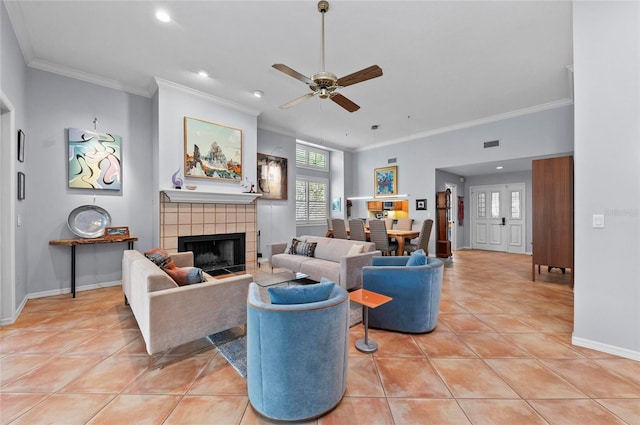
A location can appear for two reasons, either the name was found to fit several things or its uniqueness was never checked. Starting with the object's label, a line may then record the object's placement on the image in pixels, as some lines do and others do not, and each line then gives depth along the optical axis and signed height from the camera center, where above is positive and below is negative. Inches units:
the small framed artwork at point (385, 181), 309.6 +36.3
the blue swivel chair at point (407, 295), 101.5 -31.8
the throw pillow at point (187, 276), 92.9 -22.1
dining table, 224.3 -20.5
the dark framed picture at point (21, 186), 125.9 +12.9
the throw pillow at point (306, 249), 181.2 -25.0
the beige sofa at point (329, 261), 143.7 -30.0
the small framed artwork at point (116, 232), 163.3 -12.2
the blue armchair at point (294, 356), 57.8 -31.9
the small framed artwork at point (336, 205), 346.9 +9.1
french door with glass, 304.2 -6.8
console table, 146.2 -16.6
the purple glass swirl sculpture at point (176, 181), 173.9 +20.4
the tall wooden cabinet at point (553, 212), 166.4 -0.4
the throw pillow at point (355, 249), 157.0 -22.1
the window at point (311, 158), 318.3 +67.4
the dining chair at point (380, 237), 219.1 -20.6
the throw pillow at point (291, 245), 190.2 -23.7
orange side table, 89.7 -30.1
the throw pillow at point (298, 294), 63.3 -19.7
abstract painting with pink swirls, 157.4 +31.8
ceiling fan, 104.7 +54.2
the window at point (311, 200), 317.7 +14.6
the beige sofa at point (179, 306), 78.9 -30.1
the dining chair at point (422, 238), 224.4 -22.5
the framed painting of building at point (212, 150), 182.2 +44.4
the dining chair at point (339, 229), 247.8 -16.0
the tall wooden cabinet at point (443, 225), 264.8 -13.5
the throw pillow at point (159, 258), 111.7 -19.3
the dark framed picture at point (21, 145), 124.6 +31.8
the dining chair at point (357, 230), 235.1 -16.3
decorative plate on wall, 156.9 -5.0
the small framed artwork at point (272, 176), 252.3 +34.5
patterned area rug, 83.4 -47.2
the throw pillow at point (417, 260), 108.1 -19.4
